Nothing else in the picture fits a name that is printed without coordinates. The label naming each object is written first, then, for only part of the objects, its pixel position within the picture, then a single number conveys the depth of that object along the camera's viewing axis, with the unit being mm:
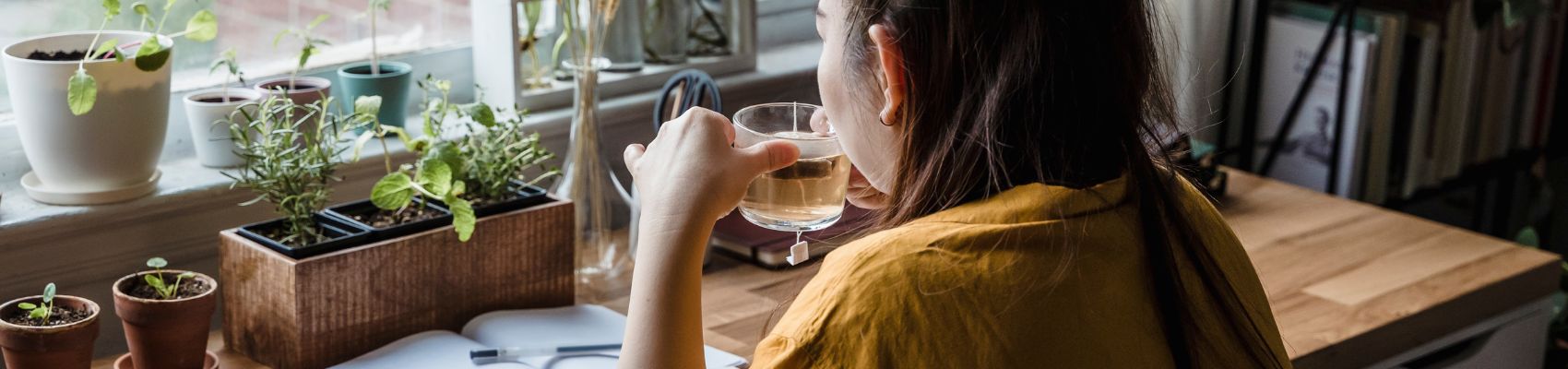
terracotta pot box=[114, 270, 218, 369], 1129
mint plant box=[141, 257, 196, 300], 1161
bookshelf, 2215
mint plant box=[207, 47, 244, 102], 1359
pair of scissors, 1543
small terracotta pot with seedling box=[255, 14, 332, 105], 1416
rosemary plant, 1260
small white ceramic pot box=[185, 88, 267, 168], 1400
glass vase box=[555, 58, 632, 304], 1526
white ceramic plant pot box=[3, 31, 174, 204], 1257
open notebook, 1233
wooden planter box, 1203
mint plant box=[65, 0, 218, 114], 1204
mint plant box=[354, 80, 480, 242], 1259
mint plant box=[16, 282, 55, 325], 1082
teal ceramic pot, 1521
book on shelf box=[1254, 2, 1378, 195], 2186
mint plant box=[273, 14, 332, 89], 1332
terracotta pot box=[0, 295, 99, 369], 1060
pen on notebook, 1235
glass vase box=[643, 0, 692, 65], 1822
